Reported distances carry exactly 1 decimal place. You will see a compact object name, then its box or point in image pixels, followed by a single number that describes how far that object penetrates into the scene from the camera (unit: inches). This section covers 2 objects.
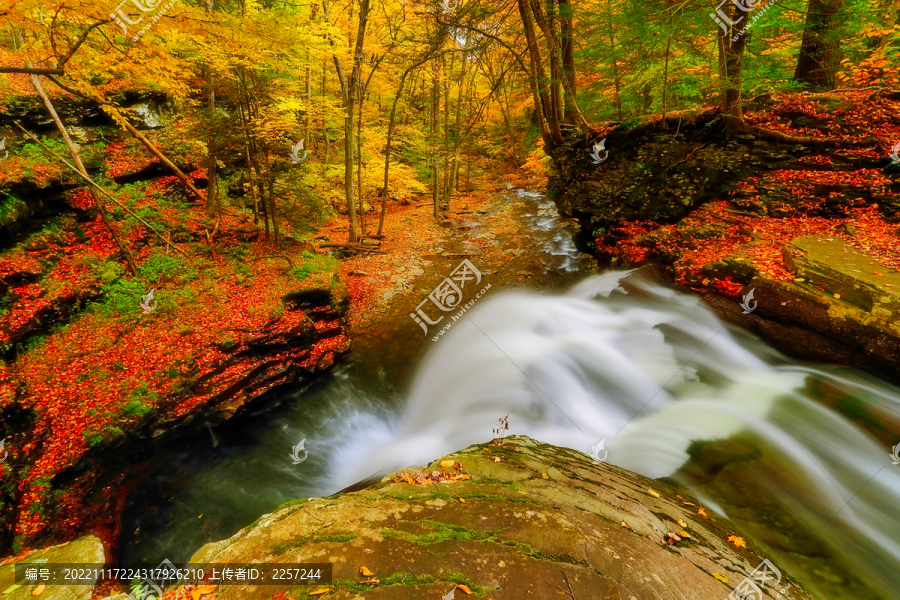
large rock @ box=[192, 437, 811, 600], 76.7
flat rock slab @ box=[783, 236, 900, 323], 192.1
